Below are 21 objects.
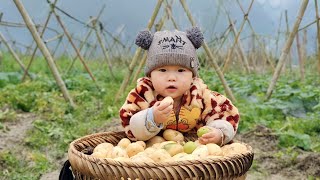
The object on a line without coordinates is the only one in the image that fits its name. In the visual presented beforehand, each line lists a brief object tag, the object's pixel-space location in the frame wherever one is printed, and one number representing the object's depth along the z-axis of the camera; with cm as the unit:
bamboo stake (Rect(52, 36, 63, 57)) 982
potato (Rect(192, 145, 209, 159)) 181
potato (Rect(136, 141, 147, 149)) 205
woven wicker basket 157
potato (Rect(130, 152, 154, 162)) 171
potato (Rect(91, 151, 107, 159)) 187
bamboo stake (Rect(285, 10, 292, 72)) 829
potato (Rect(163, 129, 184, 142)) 220
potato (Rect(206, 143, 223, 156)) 190
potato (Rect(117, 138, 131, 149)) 210
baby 213
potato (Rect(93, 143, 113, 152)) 195
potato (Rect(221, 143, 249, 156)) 196
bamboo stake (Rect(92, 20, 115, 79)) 843
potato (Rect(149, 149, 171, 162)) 179
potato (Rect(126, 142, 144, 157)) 197
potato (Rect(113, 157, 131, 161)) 171
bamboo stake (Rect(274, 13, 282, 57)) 987
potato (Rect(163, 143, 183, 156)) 194
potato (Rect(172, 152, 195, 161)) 174
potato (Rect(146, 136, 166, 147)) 220
